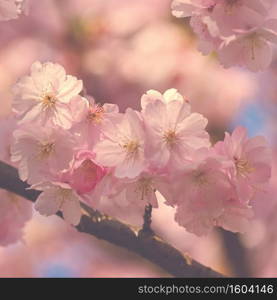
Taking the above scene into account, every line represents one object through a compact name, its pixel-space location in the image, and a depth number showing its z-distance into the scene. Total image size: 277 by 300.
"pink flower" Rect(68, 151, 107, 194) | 1.16
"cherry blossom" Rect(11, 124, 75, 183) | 1.16
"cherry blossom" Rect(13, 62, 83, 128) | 1.16
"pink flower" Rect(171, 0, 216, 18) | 1.14
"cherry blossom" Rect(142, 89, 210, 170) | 1.14
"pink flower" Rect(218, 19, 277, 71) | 1.14
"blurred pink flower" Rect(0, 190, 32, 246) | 1.30
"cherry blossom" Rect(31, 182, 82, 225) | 1.17
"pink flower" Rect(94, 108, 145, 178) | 1.15
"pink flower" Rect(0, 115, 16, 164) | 1.26
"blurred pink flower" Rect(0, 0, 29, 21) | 1.18
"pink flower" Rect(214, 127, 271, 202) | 1.16
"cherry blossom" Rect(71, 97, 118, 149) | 1.16
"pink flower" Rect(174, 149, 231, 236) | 1.15
